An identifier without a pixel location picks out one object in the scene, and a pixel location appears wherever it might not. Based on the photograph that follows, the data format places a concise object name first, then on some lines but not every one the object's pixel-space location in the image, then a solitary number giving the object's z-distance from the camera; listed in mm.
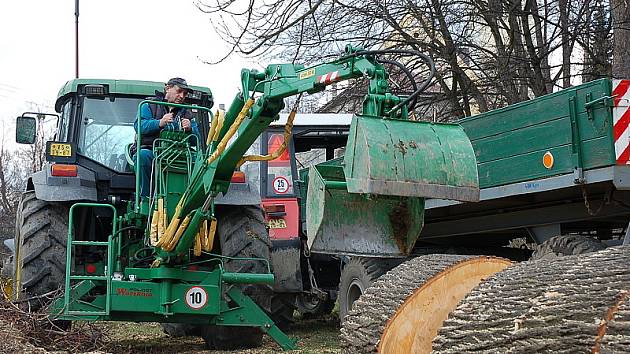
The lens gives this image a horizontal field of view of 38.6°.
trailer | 5363
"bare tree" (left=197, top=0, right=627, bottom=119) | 11961
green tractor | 5910
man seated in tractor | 6836
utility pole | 20891
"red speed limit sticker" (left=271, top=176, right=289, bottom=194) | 9117
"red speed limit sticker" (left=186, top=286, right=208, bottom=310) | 6750
